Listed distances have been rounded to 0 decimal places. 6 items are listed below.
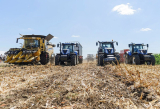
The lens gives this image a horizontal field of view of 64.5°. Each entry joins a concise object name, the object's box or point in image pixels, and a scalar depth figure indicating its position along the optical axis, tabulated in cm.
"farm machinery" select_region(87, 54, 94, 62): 3412
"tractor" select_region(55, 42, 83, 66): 1358
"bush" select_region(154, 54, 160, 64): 2131
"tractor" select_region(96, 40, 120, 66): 1283
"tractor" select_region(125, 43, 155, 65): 1389
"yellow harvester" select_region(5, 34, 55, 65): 1339
